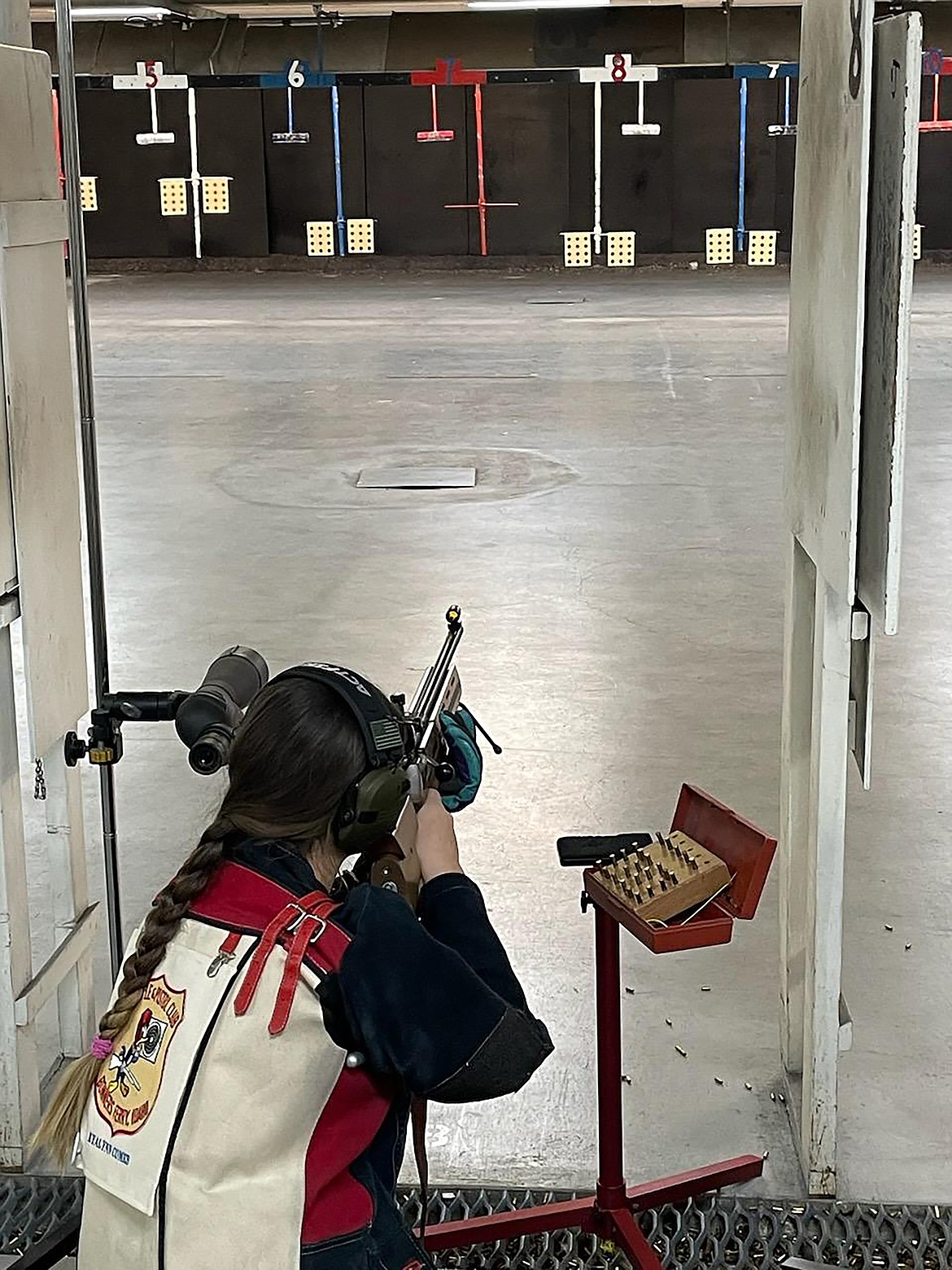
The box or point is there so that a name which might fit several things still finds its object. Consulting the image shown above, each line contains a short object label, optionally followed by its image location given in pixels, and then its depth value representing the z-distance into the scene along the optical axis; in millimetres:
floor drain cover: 7723
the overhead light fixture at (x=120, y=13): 15914
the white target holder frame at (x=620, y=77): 16672
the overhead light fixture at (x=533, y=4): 15648
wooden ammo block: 2059
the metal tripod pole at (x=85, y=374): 2447
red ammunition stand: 2066
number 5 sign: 17312
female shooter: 1547
